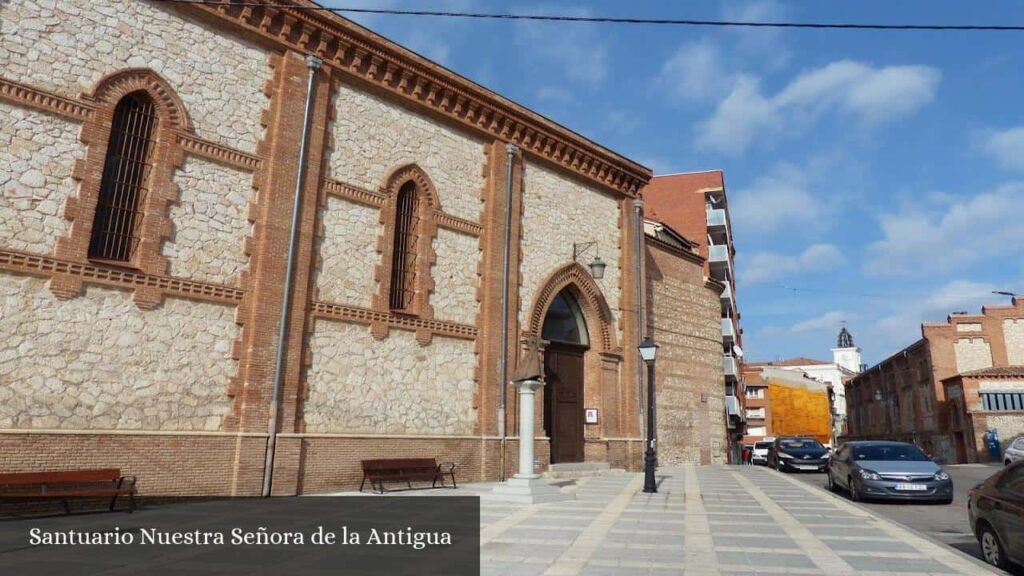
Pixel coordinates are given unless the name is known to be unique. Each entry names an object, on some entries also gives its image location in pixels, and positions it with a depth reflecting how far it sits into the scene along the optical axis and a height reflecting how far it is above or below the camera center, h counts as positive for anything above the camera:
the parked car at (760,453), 33.16 -0.62
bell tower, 125.50 +16.39
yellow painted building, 62.97 +3.39
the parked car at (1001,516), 6.59 -0.74
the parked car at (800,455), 22.48 -0.47
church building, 10.38 +3.46
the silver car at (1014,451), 21.01 -0.15
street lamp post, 13.85 +0.45
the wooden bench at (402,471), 13.16 -0.81
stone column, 12.57 +0.16
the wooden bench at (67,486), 8.93 -0.88
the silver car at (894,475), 12.77 -0.62
